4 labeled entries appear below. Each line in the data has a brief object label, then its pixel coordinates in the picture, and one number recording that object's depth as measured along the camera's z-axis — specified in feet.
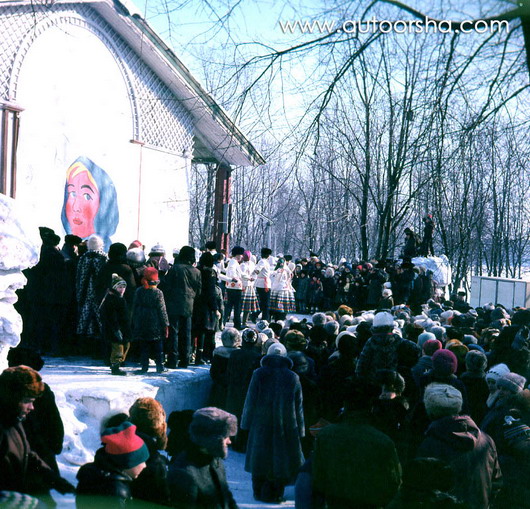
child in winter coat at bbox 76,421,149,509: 10.78
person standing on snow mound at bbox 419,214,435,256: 72.66
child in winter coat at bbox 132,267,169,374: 25.99
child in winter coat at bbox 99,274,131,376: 25.88
